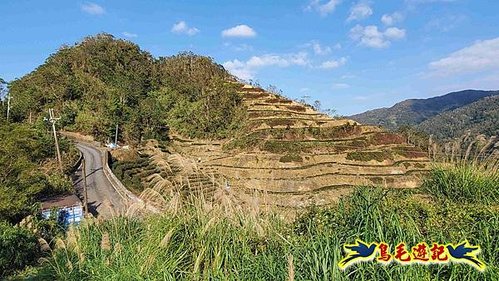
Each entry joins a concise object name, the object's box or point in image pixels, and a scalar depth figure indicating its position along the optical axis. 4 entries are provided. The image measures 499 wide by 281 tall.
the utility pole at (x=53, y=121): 23.39
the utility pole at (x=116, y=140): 40.84
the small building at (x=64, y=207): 15.80
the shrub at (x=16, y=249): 7.71
